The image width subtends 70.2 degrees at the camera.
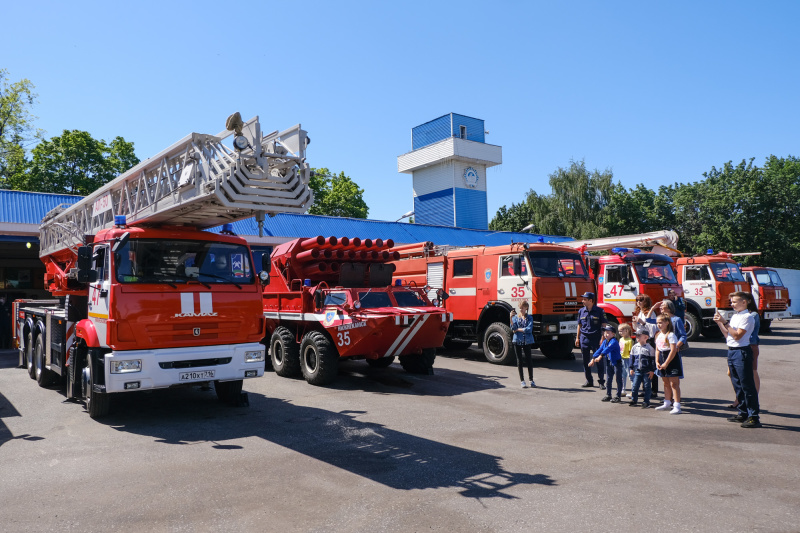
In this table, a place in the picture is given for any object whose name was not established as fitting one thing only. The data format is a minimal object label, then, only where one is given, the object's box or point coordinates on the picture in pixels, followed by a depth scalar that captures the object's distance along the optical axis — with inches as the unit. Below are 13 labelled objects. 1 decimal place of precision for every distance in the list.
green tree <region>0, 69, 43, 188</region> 1449.3
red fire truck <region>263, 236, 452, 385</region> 418.0
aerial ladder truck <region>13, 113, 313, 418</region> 287.7
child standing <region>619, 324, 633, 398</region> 367.9
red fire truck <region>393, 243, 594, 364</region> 524.1
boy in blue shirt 368.8
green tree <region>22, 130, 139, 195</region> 1413.6
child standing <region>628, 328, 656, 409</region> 348.2
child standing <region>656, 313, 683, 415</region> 328.2
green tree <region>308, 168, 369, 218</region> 1771.7
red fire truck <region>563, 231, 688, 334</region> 617.6
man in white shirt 289.9
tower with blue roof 1993.1
